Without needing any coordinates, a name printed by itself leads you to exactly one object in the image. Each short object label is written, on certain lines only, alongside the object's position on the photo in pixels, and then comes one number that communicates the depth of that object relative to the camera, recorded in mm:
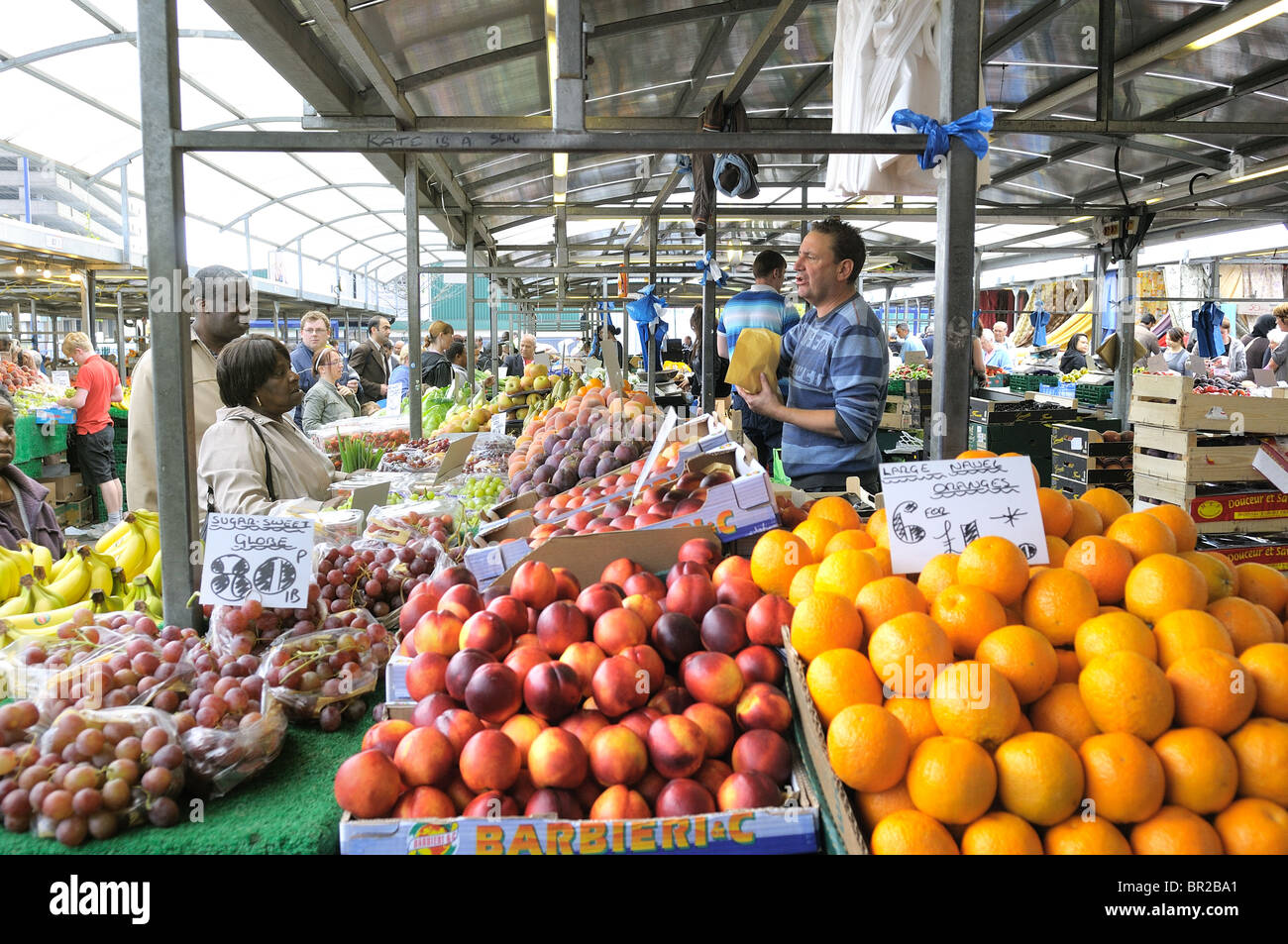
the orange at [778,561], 1755
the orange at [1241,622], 1507
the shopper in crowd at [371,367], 9555
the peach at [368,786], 1251
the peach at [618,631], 1506
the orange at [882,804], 1275
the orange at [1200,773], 1239
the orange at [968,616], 1467
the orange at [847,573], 1585
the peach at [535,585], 1684
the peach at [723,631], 1547
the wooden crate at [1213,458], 4797
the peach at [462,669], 1422
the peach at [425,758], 1305
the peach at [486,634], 1508
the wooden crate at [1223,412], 4777
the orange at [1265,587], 1747
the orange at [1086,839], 1183
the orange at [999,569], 1528
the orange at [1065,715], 1342
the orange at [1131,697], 1288
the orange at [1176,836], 1191
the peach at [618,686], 1399
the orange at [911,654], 1373
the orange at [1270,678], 1344
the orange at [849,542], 1824
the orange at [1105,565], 1617
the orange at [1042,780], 1213
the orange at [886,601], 1509
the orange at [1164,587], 1492
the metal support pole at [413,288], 5711
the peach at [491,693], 1373
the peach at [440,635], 1563
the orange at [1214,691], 1307
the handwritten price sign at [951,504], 1727
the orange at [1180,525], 1838
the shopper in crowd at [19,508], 3193
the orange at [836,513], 2033
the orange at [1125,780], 1215
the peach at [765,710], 1396
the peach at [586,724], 1369
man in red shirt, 8195
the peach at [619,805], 1241
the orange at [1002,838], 1192
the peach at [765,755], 1319
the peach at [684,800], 1244
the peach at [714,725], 1379
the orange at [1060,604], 1503
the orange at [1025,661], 1368
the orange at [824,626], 1455
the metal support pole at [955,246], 2039
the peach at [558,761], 1279
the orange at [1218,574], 1686
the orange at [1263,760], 1260
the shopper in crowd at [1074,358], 13828
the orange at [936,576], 1619
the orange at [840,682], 1361
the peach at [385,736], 1377
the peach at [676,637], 1533
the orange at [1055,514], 1840
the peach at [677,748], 1305
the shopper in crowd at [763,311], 5074
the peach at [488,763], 1271
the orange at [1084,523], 1870
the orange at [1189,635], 1386
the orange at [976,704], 1283
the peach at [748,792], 1245
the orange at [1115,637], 1390
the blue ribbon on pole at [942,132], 2002
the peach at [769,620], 1565
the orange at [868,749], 1249
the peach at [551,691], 1387
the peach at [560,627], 1537
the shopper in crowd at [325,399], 6621
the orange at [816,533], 1890
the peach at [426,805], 1261
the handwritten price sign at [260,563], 1917
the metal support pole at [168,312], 1818
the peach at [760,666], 1492
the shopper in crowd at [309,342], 7328
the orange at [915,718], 1330
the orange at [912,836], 1171
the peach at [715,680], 1435
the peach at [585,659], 1459
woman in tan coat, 2953
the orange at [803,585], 1652
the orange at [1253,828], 1191
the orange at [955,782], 1205
